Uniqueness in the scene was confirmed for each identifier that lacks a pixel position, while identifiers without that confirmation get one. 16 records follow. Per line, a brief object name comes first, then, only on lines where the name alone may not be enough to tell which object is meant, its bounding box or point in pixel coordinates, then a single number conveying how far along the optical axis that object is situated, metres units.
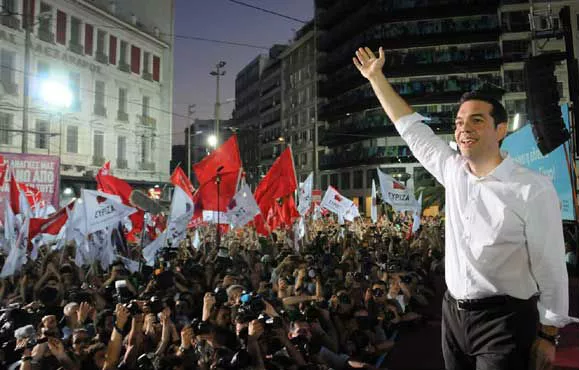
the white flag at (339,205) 16.83
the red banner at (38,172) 14.48
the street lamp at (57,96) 28.56
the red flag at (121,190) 13.66
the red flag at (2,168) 14.02
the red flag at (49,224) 10.26
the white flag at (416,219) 15.65
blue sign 9.08
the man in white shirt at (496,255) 2.09
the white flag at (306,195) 17.39
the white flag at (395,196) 15.90
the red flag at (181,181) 12.47
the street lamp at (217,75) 30.91
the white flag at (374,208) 17.83
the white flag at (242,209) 11.95
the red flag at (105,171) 13.95
